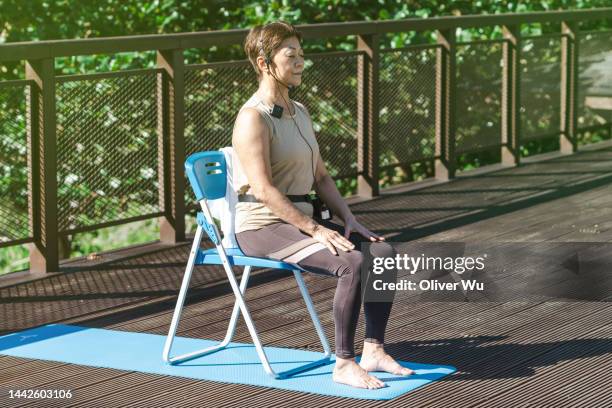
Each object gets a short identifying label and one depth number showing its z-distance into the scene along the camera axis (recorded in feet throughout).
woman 17.51
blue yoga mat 17.70
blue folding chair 17.99
